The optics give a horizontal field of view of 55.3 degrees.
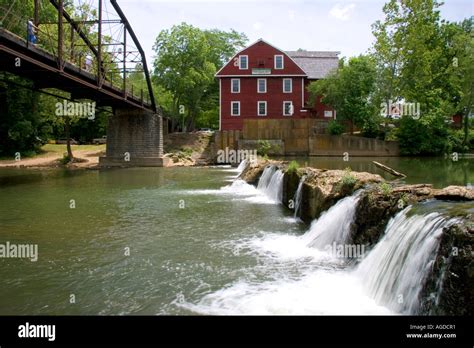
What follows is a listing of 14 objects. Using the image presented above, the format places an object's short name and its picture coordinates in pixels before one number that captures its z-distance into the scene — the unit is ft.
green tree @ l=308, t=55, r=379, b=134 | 147.43
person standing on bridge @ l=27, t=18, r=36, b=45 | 67.13
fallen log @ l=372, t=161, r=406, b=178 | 56.54
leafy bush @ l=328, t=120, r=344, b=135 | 151.64
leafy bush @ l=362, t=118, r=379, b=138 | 148.14
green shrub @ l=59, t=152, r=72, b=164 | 139.85
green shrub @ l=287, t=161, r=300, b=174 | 59.22
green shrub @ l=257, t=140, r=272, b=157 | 146.72
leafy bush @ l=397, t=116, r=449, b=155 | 140.05
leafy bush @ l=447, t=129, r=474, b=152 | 145.51
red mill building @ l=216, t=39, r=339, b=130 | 172.55
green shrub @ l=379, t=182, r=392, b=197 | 32.58
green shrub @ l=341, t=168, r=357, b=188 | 39.90
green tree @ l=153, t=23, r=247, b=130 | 171.83
